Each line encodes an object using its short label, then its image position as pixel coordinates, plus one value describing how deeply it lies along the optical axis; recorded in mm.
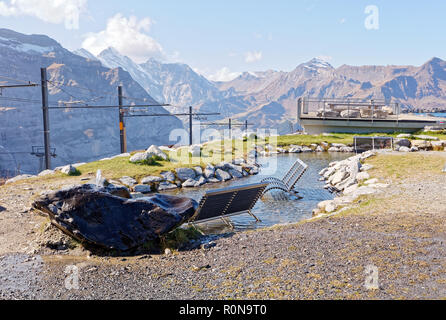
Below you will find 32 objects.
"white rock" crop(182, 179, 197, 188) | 16531
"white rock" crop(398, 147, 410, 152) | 21466
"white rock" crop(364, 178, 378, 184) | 13029
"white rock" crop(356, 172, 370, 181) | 14094
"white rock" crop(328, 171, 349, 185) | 15546
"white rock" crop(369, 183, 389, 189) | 12105
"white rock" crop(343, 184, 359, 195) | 13159
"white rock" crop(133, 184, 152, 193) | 15062
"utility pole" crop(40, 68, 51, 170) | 18578
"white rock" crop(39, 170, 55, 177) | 16461
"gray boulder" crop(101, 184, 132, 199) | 8751
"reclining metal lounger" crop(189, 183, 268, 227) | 9234
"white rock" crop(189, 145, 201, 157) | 21223
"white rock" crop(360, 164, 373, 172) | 15614
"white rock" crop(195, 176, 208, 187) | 16825
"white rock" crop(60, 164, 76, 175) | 16344
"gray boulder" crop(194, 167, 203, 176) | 17688
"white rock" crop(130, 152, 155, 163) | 18344
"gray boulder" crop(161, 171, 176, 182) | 16500
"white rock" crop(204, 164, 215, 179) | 17812
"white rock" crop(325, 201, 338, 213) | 10406
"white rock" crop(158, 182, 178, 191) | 15809
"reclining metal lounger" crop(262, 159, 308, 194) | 14234
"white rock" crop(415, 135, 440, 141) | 27225
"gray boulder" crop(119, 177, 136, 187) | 15227
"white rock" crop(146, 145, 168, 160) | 19350
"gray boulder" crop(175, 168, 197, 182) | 17000
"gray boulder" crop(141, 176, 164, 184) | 15661
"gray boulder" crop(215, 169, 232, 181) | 18150
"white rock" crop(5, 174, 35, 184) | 15375
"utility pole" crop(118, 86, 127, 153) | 26042
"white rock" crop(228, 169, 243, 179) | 18830
